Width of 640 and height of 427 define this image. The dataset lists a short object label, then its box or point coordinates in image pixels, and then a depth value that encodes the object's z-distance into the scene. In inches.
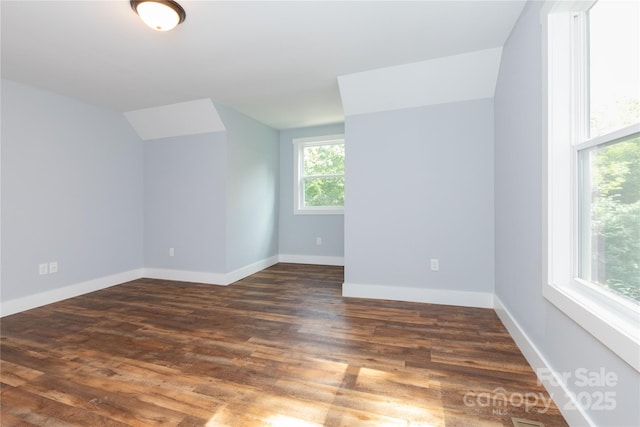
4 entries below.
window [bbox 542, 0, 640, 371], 41.4
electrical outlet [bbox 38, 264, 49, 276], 119.0
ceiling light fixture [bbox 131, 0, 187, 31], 69.2
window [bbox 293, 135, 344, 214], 189.9
